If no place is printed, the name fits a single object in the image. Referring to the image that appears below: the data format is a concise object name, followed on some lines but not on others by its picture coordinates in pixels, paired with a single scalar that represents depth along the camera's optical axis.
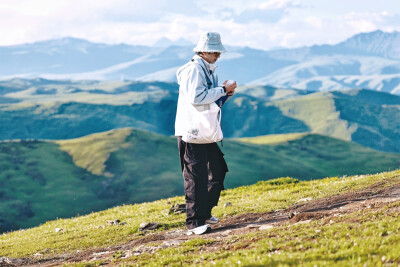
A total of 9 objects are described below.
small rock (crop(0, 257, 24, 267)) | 13.09
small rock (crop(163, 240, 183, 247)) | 11.99
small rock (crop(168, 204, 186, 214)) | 19.73
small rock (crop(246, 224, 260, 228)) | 13.02
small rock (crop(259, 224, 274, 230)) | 12.37
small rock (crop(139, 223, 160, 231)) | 16.20
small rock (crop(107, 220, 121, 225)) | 18.85
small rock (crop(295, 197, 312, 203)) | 17.66
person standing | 12.04
